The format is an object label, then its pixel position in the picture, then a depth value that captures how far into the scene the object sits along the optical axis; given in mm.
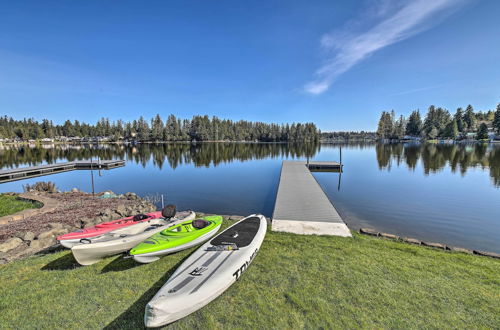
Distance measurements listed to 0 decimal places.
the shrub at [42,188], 17203
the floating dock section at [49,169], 24844
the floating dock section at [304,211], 8781
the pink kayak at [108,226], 6387
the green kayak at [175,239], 5840
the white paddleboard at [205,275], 3803
